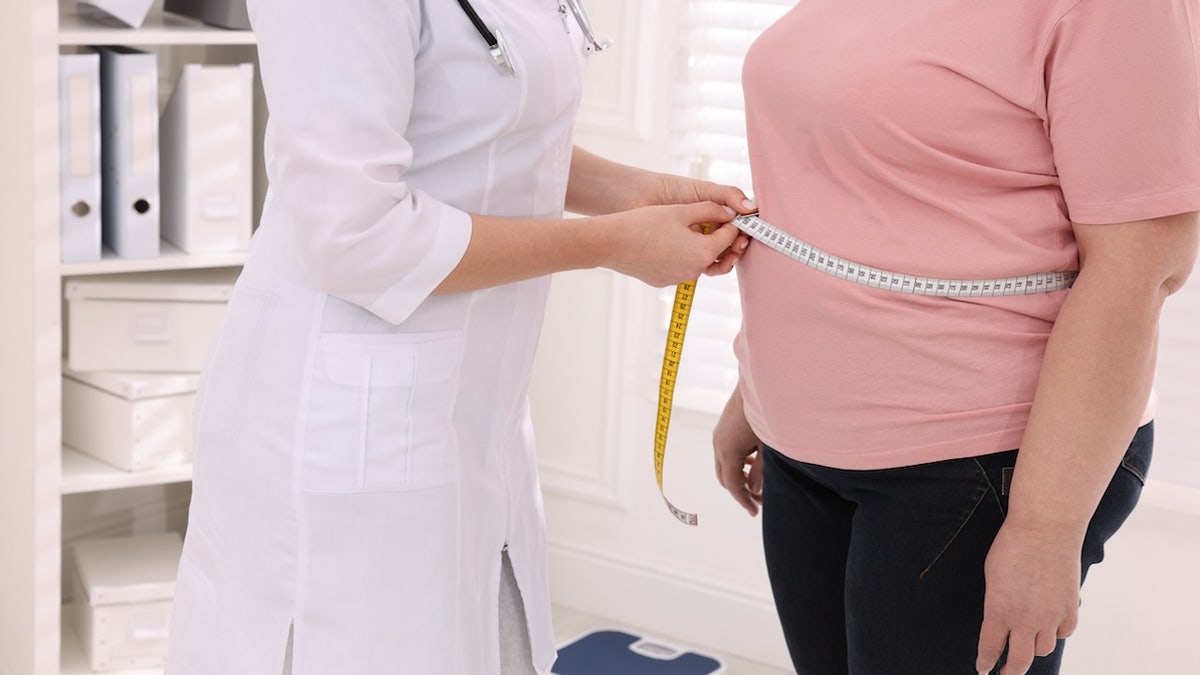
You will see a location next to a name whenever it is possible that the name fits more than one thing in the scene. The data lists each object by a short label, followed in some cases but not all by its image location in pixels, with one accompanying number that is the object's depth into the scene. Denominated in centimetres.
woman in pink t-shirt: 110
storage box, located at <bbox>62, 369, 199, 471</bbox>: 247
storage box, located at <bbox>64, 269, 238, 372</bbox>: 247
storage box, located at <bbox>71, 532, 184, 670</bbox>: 257
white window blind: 271
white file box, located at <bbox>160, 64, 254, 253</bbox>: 242
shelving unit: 225
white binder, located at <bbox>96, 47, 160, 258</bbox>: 234
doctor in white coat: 115
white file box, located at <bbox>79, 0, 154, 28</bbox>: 229
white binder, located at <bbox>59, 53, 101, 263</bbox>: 227
